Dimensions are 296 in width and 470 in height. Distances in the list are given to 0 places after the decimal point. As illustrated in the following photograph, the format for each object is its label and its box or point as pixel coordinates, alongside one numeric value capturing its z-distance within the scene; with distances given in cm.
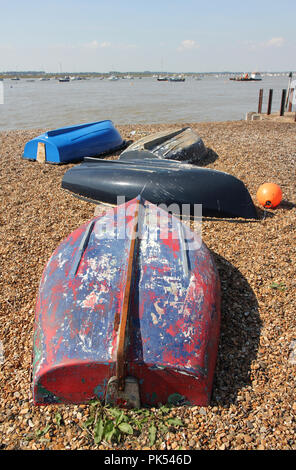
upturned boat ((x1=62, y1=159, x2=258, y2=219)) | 559
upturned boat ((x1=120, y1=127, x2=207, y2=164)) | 804
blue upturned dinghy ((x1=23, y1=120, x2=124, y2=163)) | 889
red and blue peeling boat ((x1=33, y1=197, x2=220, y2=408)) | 243
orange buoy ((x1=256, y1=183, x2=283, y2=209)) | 583
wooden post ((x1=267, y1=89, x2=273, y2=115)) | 1841
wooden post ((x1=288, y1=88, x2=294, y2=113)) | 2065
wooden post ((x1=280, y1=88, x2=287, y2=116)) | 1799
